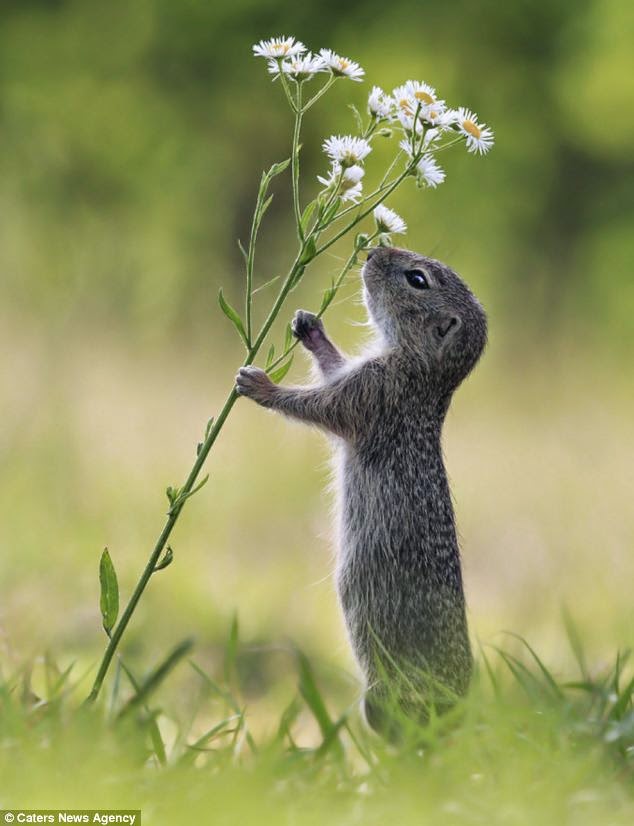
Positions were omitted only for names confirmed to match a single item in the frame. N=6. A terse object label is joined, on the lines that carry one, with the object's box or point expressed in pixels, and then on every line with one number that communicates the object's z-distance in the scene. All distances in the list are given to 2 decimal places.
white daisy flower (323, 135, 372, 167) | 7.37
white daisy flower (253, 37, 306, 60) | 7.31
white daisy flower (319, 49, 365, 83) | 7.39
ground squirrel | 8.84
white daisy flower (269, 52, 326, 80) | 7.39
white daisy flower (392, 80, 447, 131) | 7.42
